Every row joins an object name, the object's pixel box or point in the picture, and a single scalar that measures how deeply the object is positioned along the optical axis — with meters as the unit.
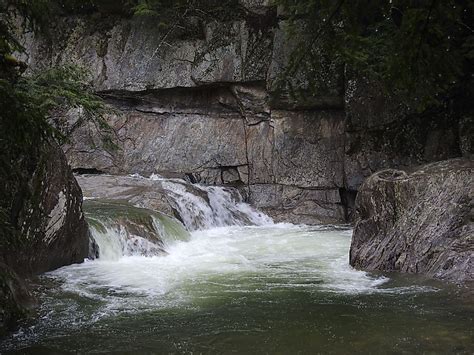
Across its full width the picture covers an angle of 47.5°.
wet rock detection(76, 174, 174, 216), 13.48
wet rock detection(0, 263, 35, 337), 5.43
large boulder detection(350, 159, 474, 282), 7.50
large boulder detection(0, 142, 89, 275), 7.67
